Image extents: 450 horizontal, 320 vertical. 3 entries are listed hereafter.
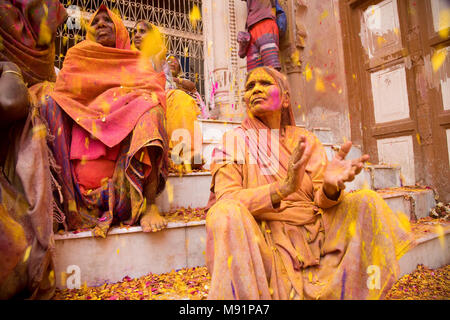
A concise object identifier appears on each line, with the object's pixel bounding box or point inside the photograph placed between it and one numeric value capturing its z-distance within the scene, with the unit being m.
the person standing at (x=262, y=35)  5.43
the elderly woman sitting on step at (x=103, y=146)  1.97
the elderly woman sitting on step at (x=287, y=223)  1.26
